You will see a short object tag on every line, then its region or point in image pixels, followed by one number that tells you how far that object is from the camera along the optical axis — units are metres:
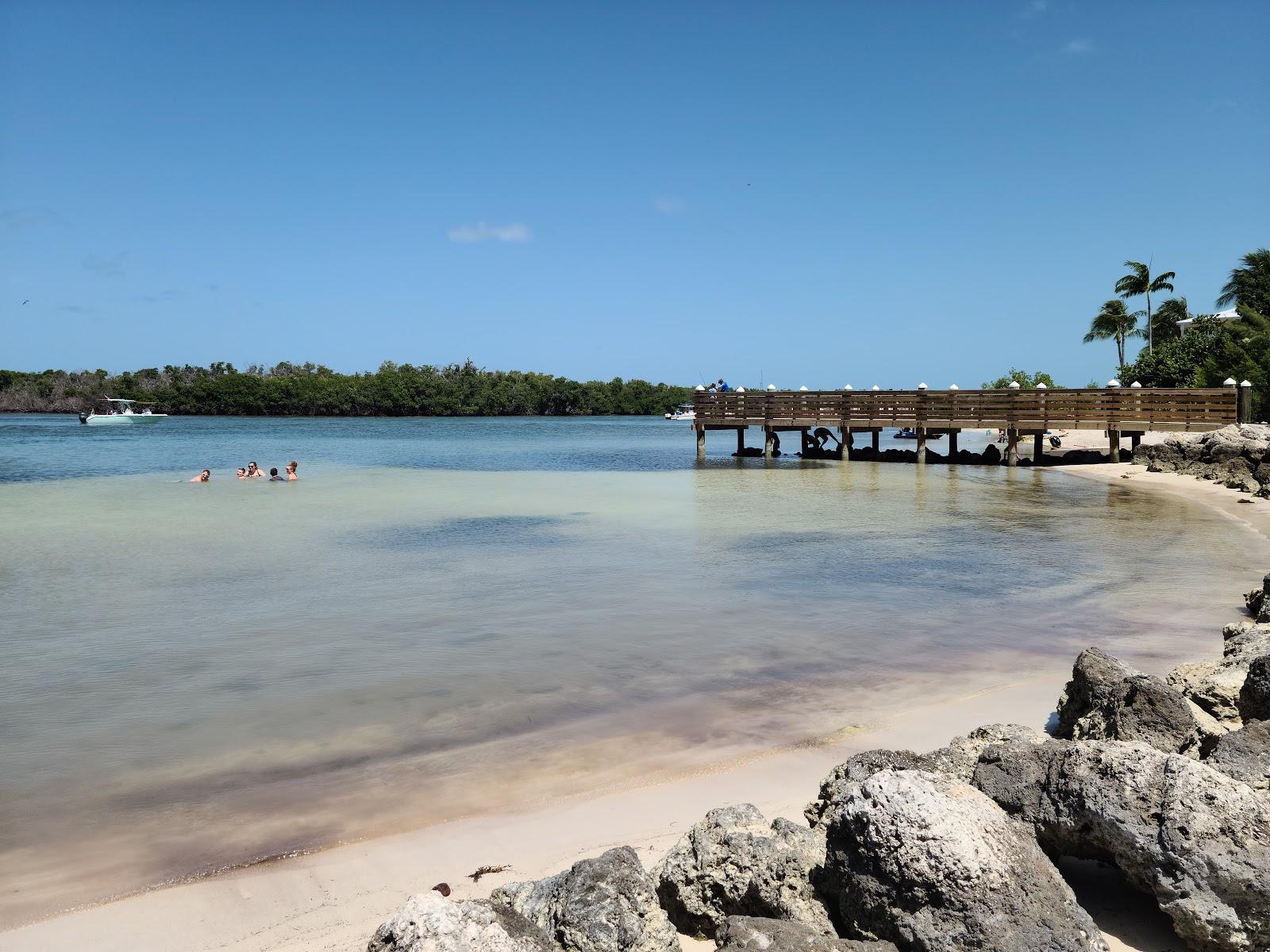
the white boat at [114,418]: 94.69
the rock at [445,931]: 3.09
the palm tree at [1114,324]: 64.00
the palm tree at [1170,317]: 61.12
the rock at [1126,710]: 4.78
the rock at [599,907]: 3.45
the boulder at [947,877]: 3.11
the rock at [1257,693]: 5.06
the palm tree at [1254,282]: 41.44
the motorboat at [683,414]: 126.69
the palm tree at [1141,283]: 61.38
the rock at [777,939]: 3.08
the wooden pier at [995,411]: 30.52
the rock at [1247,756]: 3.96
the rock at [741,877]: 3.61
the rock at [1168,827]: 3.40
